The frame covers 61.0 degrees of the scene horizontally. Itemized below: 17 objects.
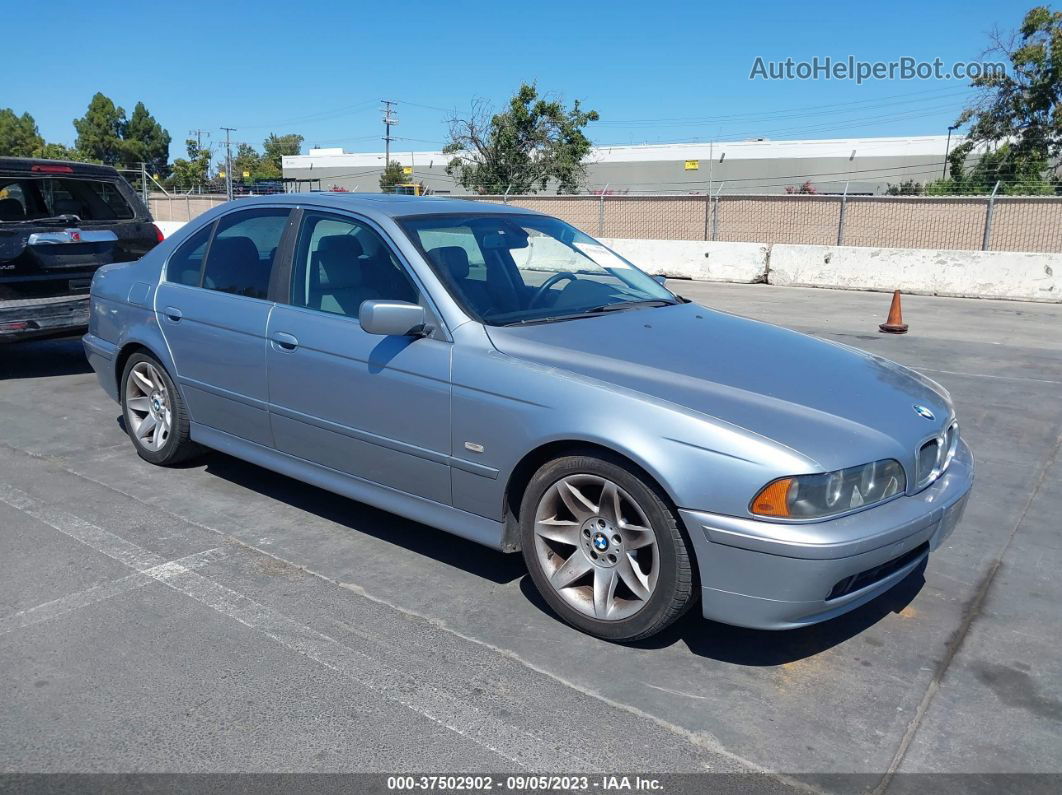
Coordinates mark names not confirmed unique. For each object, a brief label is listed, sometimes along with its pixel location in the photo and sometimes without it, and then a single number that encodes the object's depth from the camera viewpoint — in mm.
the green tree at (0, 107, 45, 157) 86562
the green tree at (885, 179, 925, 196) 38250
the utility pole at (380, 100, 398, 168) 69062
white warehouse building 47000
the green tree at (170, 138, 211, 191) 76119
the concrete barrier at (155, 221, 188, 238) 24759
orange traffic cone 11297
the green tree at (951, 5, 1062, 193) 33406
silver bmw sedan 3090
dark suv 7488
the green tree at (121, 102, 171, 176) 94562
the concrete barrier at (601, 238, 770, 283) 17922
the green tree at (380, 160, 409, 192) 51809
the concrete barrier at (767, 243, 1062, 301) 14898
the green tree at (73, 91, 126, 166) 92250
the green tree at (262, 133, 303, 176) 121750
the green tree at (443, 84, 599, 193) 39438
